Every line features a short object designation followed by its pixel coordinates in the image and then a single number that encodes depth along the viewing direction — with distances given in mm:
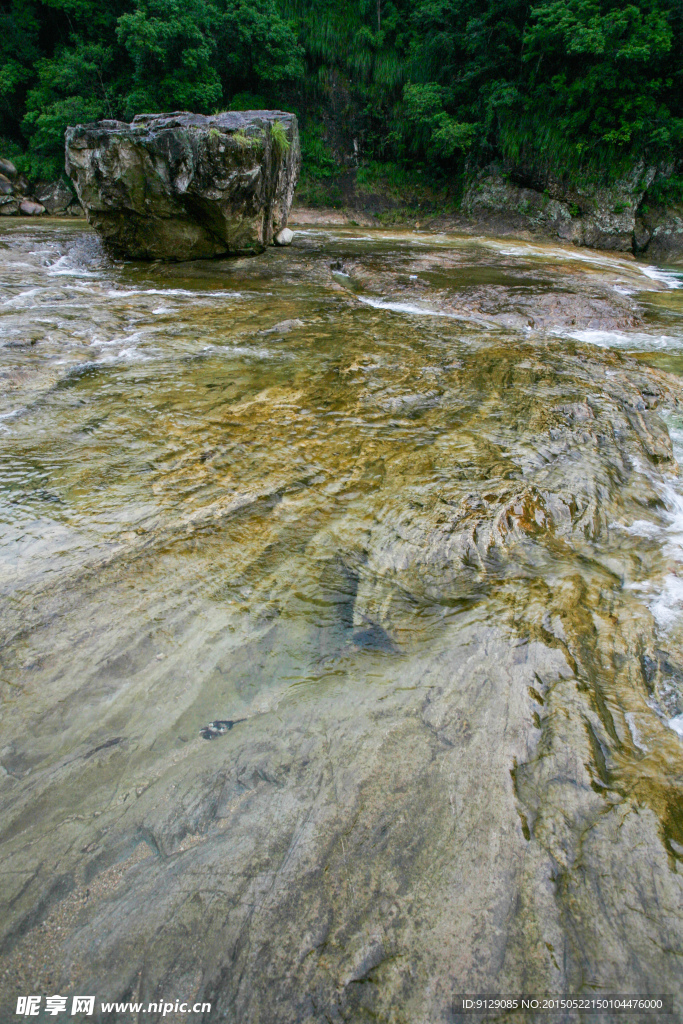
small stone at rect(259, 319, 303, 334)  5556
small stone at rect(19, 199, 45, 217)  15578
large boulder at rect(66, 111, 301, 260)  7648
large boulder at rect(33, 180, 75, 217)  16188
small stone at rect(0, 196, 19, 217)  15312
